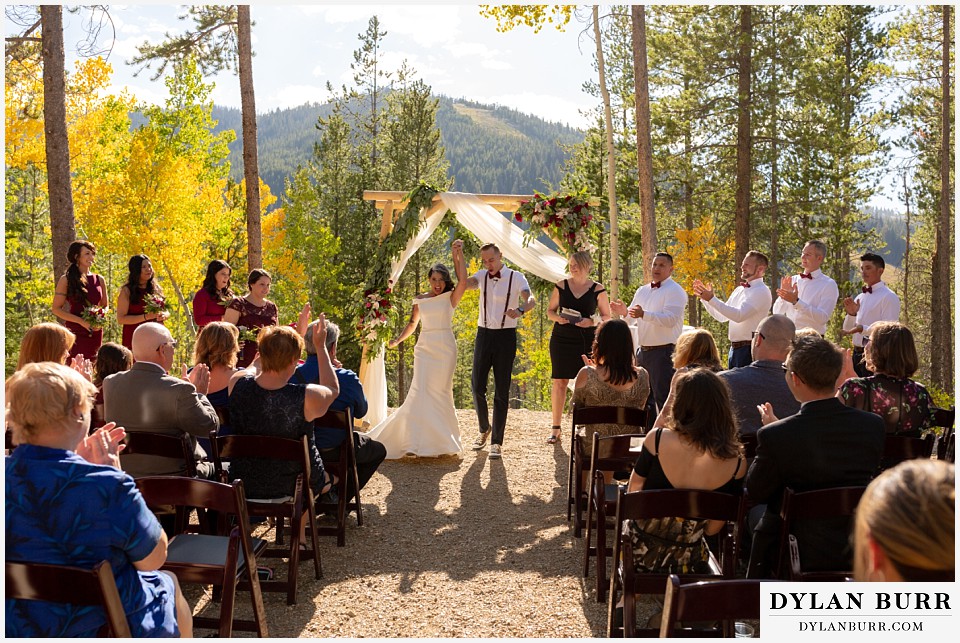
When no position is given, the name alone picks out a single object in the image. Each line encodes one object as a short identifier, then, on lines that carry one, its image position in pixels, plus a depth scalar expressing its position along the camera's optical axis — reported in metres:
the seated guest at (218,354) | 4.94
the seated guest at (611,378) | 5.27
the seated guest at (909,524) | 1.39
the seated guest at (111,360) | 4.75
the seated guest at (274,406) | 4.39
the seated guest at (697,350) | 4.71
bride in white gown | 7.66
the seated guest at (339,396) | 5.31
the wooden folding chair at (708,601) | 1.97
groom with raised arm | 7.68
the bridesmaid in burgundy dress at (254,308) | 7.09
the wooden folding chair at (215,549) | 3.06
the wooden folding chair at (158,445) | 4.05
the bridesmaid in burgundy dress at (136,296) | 7.27
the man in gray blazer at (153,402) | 4.20
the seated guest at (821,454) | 3.17
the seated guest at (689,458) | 3.26
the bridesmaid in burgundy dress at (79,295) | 7.19
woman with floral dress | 4.32
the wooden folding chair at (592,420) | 5.11
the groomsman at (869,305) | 6.97
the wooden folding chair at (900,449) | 4.14
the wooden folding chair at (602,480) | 4.04
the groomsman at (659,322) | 7.27
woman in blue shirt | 2.31
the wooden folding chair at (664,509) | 3.05
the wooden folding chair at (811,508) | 2.98
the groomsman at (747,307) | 7.05
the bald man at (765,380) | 4.41
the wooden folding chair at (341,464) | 5.15
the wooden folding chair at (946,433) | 4.62
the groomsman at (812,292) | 6.95
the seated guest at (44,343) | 4.50
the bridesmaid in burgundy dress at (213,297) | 7.31
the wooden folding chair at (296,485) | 4.12
